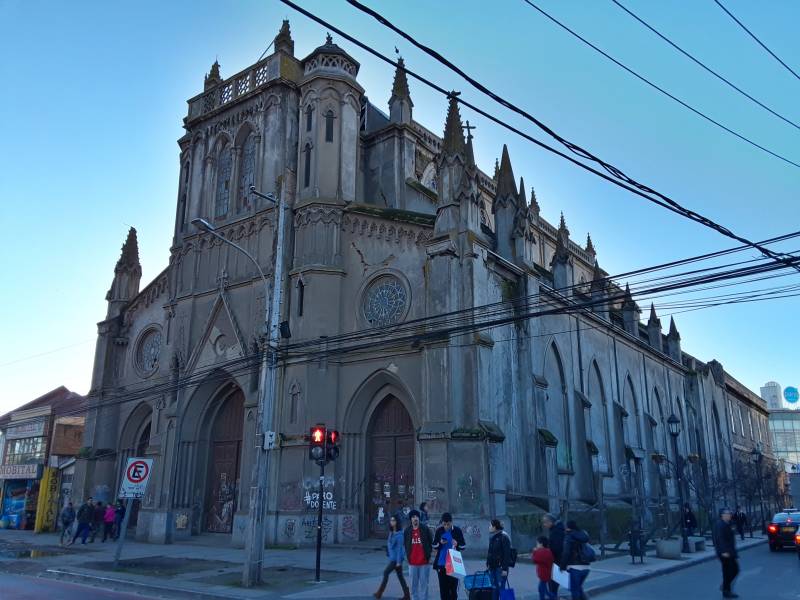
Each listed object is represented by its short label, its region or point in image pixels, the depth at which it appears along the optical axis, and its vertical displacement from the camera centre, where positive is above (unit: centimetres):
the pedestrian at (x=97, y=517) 2794 -41
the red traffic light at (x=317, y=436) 1653 +159
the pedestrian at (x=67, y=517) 2688 -40
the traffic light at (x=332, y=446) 1664 +137
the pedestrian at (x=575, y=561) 1102 -85
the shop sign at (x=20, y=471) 3853 +189
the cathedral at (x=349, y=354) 2291 +629
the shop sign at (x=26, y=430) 3956 +427
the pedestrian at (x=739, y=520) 3203 -69
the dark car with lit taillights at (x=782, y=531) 2599 -95
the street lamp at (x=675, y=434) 2678 +277
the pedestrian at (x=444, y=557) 1202 -84
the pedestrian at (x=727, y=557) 1370 -98
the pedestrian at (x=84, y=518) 2616 -42
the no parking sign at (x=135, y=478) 1828 +72
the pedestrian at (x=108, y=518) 2798 -45
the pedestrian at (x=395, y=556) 1326 -93
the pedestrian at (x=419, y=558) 1220 -88
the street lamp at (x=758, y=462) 3929 +234
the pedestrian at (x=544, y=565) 1127 -92
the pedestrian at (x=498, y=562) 1096 -85
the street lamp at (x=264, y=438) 1529 +151
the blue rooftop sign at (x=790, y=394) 10594 +1603
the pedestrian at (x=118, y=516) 2881 -38
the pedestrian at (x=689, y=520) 2927 -61
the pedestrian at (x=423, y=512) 1563 -15
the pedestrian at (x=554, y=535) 1149 -47
